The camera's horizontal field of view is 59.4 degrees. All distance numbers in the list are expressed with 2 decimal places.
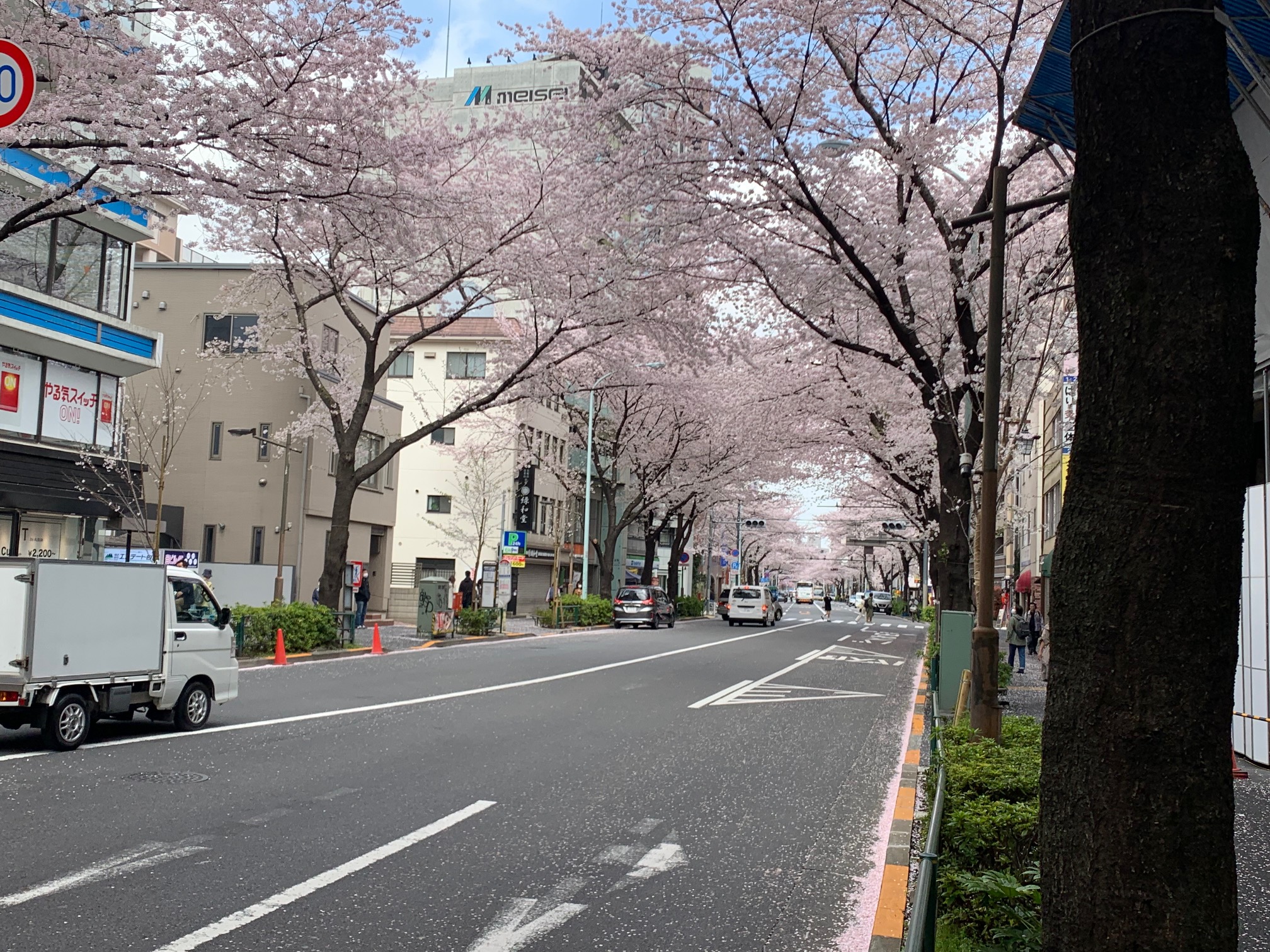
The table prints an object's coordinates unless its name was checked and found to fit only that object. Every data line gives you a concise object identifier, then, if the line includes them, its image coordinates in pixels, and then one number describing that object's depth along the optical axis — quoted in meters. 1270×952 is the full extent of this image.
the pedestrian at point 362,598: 34.91
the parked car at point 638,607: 45.03
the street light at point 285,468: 31.70
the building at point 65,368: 24.69
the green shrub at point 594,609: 43.00
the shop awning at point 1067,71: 9.23
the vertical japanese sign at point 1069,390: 31.56
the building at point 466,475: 53.88
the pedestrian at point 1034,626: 31.64
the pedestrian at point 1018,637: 25.55
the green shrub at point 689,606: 60.69
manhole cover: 9.44
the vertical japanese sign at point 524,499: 53.06
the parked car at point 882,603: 94.19
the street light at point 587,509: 42.73
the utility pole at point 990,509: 10.55
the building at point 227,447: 37.28
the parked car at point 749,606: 51.44
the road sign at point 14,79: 7.92
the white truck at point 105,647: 10.64
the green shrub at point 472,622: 32.38
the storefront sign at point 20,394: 24.72
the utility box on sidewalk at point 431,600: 31.08
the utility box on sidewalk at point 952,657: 15.17
